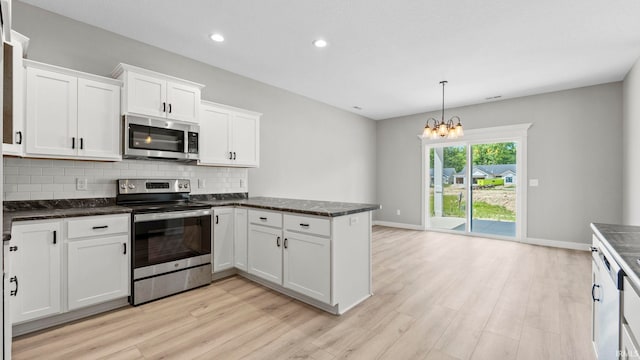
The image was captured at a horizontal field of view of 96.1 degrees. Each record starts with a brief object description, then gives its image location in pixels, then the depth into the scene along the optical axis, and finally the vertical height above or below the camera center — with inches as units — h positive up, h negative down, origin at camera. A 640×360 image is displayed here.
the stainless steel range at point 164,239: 106.6 -24.2
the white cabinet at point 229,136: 138.4 +22.1
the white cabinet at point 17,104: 83.0 +22.7
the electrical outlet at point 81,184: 110.8 -2.1
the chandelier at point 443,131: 159.9 +27.7
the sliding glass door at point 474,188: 221.3 -6.4
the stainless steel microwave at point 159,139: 112.8 +16.8
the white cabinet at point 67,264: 84.5 -27.5
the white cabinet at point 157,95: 111.7 +35.2
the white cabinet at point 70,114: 94.6 +22.8
